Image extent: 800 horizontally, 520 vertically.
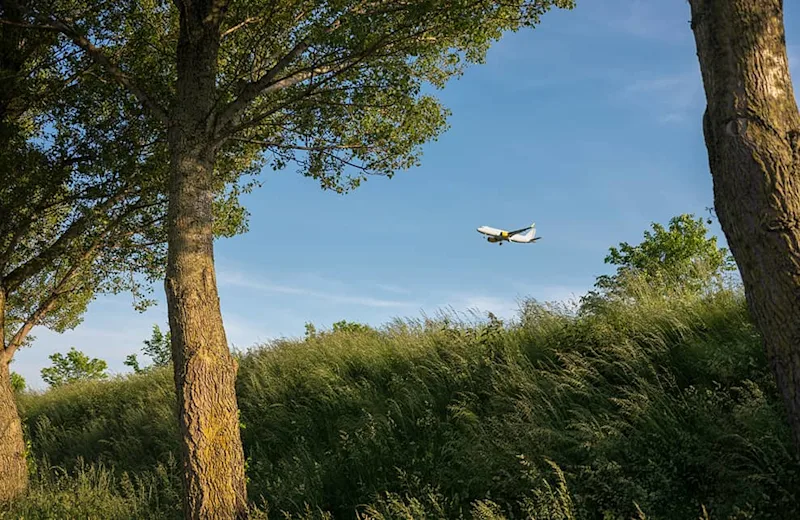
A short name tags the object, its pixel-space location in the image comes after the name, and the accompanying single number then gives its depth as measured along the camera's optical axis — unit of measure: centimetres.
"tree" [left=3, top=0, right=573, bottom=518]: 854
